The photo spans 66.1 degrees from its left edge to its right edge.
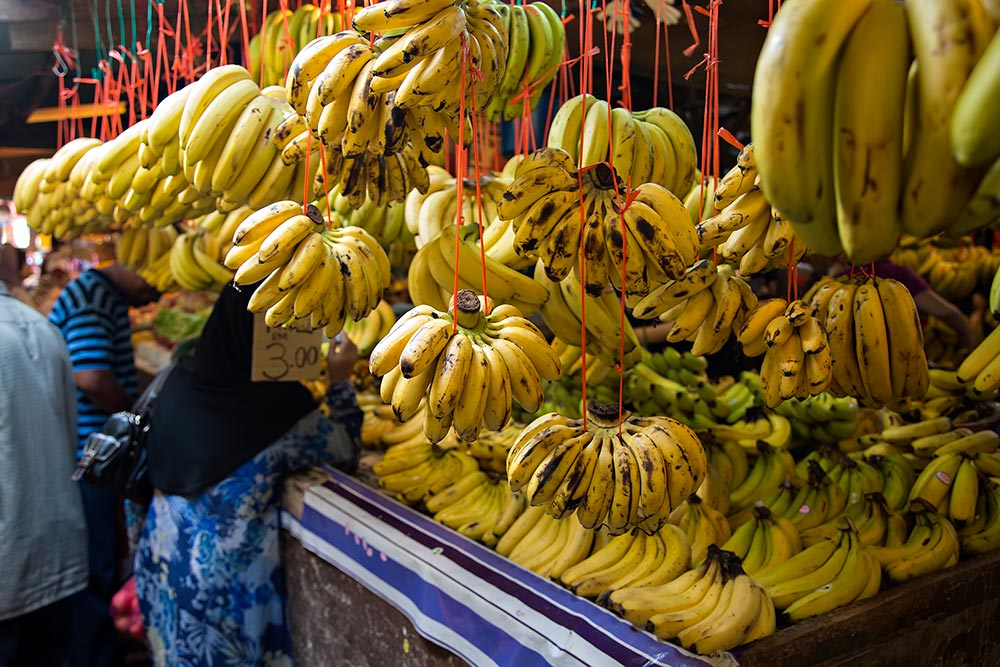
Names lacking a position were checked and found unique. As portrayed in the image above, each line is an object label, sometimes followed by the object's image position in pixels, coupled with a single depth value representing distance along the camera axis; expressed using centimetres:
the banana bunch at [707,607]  149
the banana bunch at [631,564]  175
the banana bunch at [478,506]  219
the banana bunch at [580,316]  156
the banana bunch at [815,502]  207
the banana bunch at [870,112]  73
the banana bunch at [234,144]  168
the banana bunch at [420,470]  250
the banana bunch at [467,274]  151
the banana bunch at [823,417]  271
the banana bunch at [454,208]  169
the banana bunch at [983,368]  154
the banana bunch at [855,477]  224
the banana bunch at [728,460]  218
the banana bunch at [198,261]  290
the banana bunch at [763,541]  183
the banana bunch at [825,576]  166
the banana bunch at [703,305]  151
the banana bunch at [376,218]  211
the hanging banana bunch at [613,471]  126
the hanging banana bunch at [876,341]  143
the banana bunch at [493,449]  271
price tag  243
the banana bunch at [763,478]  223
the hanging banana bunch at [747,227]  142
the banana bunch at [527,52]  173
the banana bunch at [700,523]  189
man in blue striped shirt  341
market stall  76
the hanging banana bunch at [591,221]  134
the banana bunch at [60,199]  249
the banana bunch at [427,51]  119
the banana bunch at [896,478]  229
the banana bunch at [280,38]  237
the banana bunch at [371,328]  253
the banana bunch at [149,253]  316
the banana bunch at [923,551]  179
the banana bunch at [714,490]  208
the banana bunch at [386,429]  310
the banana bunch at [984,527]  199
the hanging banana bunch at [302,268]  138
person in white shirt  256
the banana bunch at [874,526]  194
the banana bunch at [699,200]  176
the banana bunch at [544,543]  194
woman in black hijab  257
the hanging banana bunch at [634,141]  160
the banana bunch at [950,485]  203
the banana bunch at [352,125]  131
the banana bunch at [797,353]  137
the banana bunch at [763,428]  254
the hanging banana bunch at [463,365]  122
